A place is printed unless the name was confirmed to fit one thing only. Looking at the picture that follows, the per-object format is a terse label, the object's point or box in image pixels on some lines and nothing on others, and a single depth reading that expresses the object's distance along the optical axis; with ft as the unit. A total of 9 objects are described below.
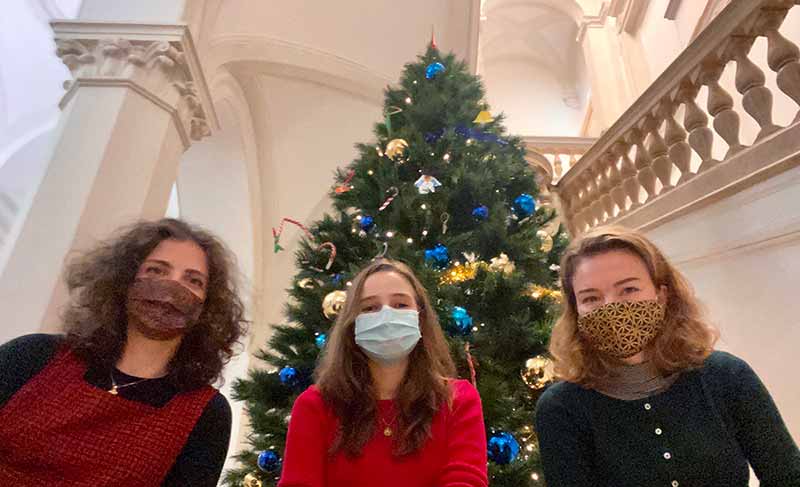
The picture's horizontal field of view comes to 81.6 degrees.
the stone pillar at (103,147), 8.32
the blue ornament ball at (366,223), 7.56
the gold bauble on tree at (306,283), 7.23
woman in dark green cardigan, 3.45
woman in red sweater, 4.00
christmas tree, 6.05
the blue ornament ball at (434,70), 10.07
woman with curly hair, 3.68
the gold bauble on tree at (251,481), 6.00
